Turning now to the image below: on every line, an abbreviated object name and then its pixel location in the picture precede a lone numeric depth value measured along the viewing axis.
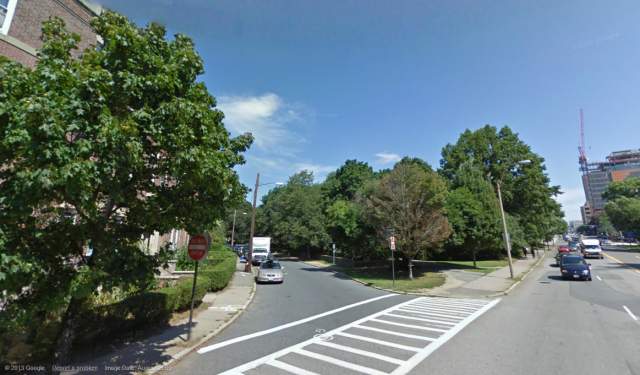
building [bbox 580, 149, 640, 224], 140.79
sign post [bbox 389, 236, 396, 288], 18.28
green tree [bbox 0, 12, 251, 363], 3.88
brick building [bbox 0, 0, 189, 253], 10.30
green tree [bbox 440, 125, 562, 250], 42.53
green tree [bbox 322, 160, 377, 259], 25.02
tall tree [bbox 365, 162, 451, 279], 20.78
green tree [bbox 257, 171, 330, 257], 50.53
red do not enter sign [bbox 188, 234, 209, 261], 8.38
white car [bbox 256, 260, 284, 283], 20.61
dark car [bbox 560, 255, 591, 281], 20.09
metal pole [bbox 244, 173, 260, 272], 26.59
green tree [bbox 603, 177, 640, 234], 58.59
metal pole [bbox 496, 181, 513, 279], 21.29
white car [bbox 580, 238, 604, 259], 39.44
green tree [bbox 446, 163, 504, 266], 24.97
